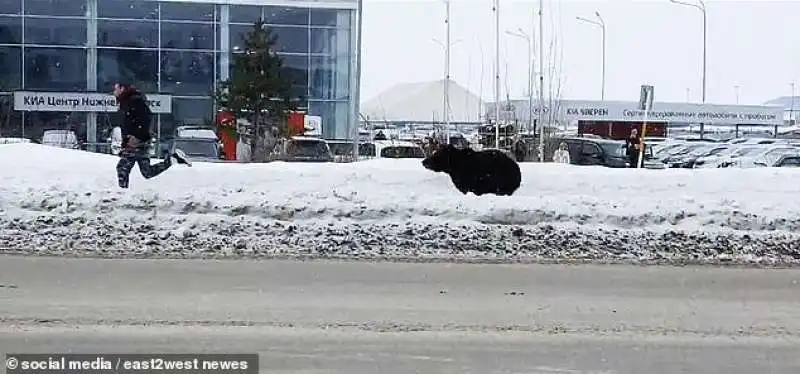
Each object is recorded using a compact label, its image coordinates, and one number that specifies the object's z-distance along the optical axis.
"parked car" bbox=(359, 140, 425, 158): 33.93
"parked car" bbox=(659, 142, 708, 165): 37.08
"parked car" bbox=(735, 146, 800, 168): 31.25
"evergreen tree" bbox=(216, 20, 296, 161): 31.09
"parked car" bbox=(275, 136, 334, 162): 31.27
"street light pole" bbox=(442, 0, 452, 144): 44.71
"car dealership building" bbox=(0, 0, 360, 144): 40.66
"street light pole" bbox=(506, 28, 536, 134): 42.38
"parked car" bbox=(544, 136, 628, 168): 32.53
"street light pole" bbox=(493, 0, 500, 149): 40.96
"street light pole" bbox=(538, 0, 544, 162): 33.11
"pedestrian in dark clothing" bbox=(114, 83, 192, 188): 13.45
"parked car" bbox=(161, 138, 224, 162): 29.00
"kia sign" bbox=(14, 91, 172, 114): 40.31
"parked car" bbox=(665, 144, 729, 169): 34.34
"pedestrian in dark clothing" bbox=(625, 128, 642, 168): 31.03
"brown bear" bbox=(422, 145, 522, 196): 14.55
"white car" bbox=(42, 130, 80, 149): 37.38
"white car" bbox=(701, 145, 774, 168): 31.75
